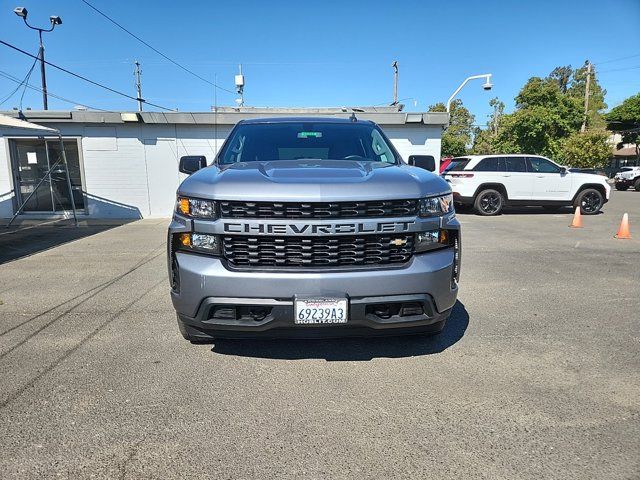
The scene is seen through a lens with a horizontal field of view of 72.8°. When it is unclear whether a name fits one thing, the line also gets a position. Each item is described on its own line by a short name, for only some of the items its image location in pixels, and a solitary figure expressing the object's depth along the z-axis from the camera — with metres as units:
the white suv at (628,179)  27.52
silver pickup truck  2.75
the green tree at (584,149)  35.53
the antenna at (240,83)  20.67
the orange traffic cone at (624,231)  9.02
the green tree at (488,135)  48.68
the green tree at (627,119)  42.91
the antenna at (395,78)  33.50
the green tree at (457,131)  48.00
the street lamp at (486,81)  21.12
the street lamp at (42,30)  17.42
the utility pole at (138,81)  34.12
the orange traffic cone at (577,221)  10.77
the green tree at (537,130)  35.12
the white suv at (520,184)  13.59
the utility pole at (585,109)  36.87
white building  13.09
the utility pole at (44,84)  21.69
